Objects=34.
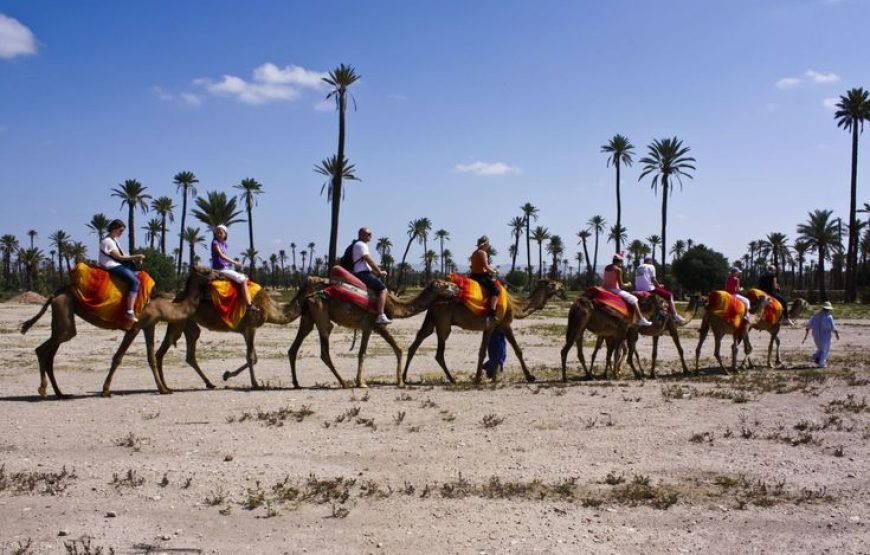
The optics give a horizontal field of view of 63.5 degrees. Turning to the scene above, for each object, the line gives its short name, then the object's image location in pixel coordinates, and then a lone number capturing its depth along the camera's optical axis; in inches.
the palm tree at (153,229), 3809.1
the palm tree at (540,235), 4746.6
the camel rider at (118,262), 478.0
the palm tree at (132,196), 2925.7
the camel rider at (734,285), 674.8
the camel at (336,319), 531.8
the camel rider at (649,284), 636.1
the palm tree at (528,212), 4596.5
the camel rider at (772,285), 764.0
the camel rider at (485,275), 563.5
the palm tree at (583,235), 4488.2
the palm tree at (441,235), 6102.4
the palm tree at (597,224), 4923.7
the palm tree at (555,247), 5191.9
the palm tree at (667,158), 2679.6
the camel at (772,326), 721.6
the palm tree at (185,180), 3036.4
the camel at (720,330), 658.2
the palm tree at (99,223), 3276.6
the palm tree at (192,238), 3715.6
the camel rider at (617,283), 596.1
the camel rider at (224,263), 521.3
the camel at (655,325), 627.9
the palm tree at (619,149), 2992.1
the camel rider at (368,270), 533.0
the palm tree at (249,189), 2960.1
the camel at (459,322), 562.6
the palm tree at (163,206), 3496.6
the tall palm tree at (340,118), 1719.0
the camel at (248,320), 522.9
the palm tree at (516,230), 4829.7
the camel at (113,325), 465.1
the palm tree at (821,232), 3051.2
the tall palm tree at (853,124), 2589.1
